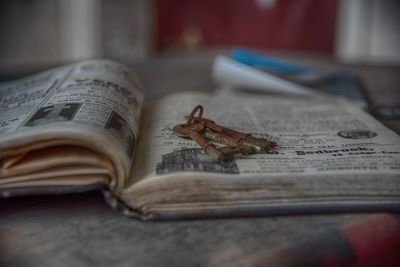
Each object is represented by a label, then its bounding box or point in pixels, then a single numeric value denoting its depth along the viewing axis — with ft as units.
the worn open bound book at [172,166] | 1.37
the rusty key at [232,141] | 1.59
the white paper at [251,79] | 2.74
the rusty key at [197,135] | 1.55
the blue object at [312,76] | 2.77
